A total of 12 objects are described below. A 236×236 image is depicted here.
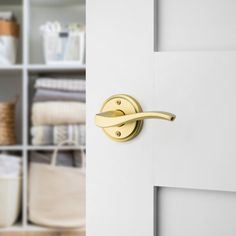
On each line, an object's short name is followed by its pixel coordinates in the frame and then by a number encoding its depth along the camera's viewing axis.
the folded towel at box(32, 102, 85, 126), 2.00
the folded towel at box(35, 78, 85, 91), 2.05
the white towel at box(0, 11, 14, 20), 2.09
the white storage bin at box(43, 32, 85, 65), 2.03
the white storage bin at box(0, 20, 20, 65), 2.07
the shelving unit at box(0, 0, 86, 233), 2.19
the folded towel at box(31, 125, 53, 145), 2.02
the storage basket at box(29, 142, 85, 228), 2.03
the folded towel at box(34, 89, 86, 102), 2.04
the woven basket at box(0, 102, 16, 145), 2.04
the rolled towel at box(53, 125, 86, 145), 2.02
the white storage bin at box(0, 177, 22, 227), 2.02
